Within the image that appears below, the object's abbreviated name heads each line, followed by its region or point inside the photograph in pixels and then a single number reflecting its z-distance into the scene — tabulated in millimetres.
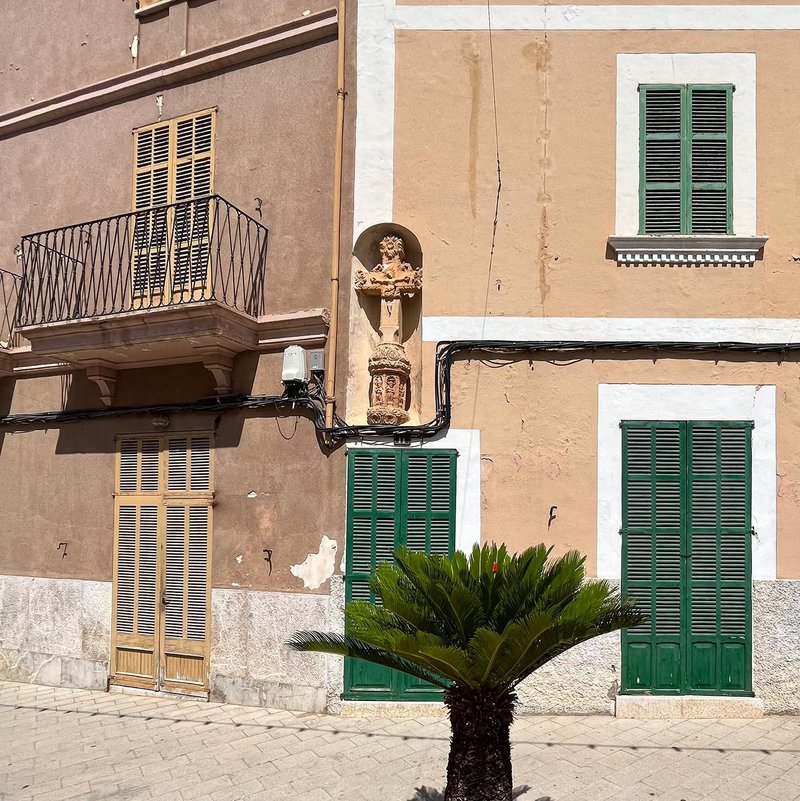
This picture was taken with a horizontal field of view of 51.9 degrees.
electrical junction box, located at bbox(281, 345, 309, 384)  8438
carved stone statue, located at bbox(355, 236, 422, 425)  8258
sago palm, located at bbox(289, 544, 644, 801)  4660
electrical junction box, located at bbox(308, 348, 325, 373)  8508
